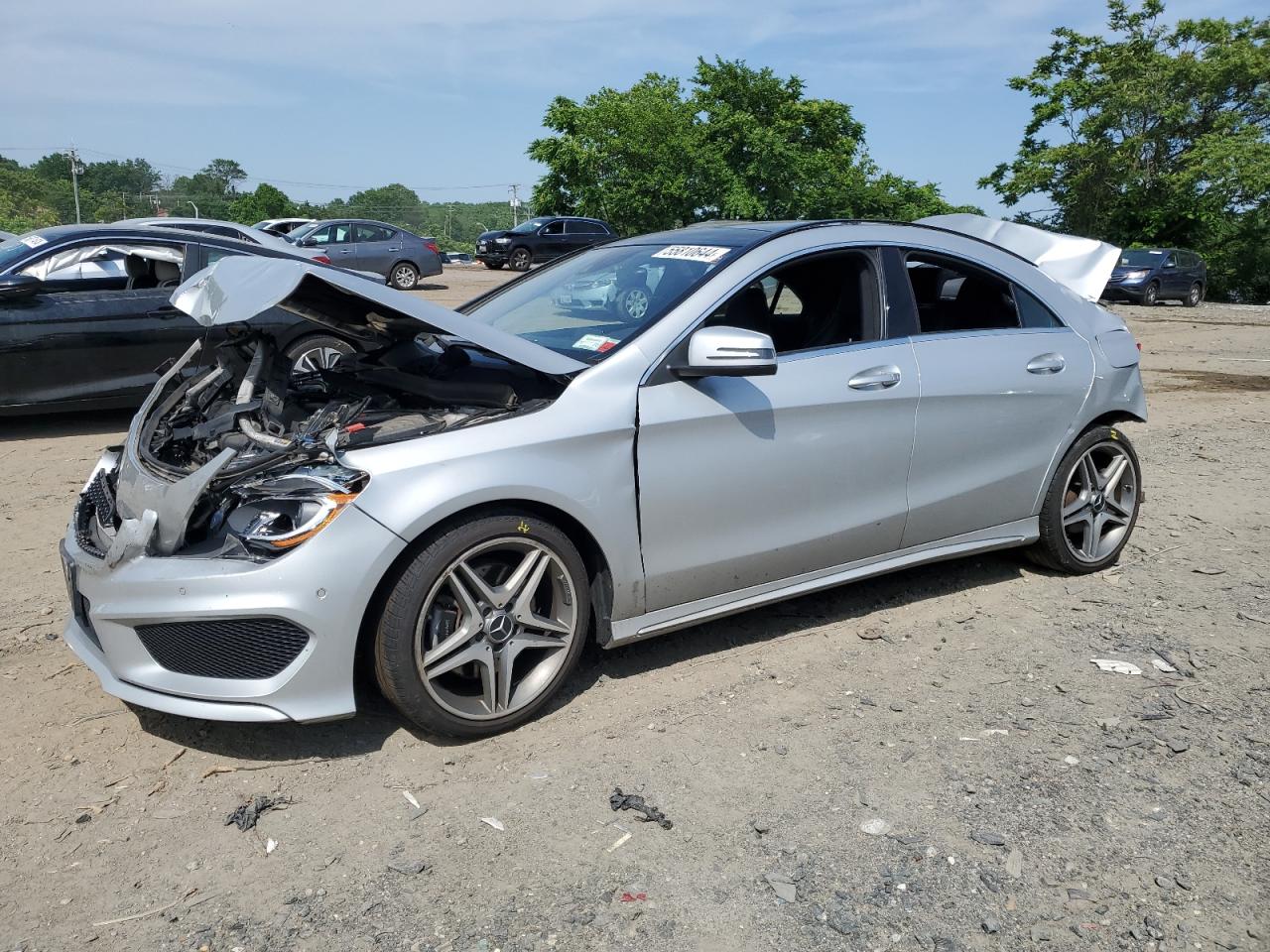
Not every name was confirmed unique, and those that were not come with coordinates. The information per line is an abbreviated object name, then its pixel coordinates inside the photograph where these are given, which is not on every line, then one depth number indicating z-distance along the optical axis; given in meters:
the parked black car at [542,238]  31.88
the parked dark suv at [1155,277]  29.02
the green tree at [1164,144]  38.75
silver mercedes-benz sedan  3.28
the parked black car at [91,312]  7.73
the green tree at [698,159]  37.69
